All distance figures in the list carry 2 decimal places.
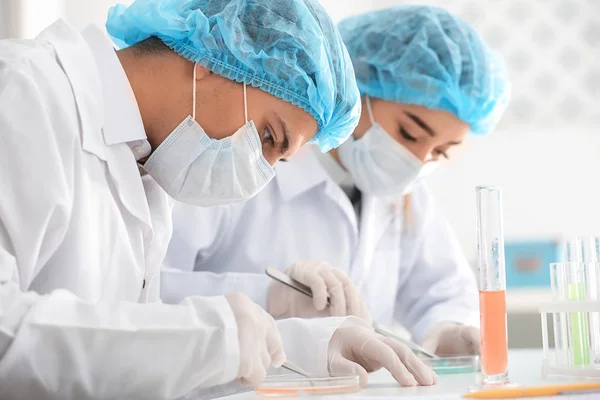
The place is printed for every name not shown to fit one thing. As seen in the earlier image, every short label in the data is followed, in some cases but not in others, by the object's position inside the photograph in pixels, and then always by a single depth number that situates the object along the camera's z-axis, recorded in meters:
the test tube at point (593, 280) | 1.32
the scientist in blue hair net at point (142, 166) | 1.00
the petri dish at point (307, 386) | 1.19
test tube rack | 1.31
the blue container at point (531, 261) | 3.48
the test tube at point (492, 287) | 1.29
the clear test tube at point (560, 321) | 1.35
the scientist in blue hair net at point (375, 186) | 2.00
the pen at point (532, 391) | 1.11
